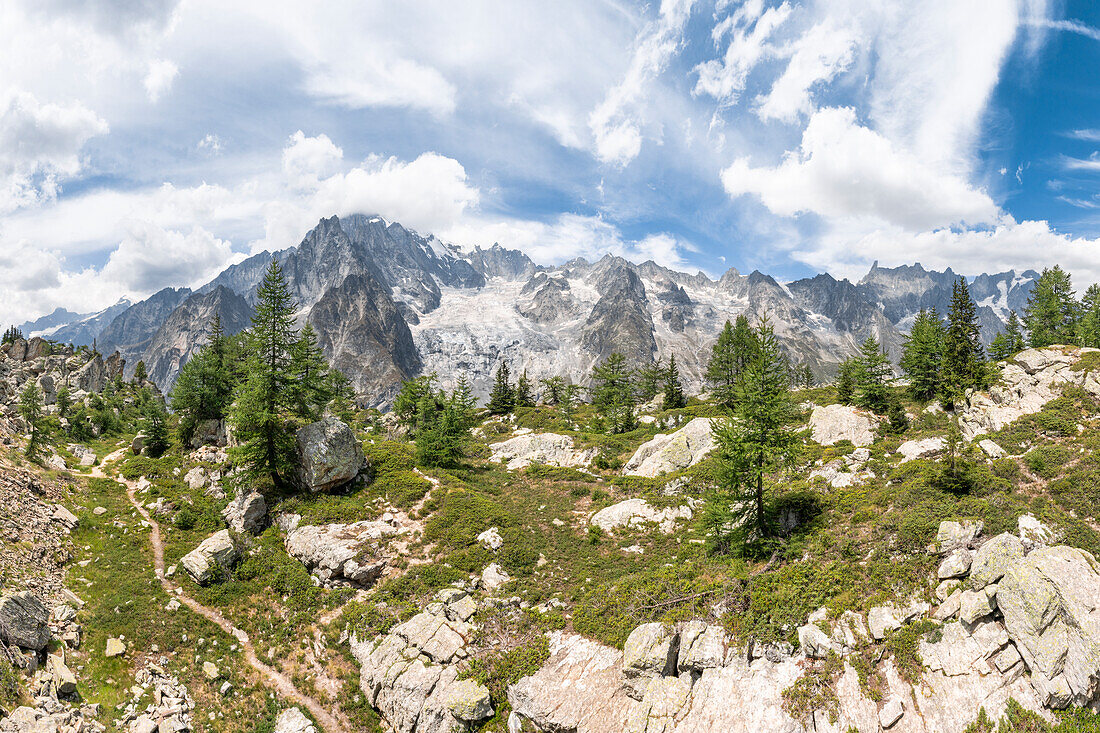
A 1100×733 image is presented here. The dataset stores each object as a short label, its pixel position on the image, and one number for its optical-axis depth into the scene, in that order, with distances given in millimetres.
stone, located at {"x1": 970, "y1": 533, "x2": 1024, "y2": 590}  15438
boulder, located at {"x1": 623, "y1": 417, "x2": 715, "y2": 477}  42750
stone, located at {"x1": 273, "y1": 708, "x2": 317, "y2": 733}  19125
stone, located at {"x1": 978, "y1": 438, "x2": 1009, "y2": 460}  25953
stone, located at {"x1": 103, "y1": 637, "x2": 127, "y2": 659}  20172
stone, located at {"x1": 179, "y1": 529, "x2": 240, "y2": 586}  26828
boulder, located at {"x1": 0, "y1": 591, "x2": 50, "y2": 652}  17547
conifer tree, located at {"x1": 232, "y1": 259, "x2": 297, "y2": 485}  32594
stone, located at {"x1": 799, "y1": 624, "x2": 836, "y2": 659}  15938
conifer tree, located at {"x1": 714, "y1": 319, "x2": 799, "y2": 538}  22812
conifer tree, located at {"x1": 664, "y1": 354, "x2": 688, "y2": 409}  72250
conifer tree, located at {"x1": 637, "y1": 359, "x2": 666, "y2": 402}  84975
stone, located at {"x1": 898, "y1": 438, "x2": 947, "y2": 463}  29938
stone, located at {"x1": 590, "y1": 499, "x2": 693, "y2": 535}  31677
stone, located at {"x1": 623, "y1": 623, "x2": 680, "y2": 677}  17250
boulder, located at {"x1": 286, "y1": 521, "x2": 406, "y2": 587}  27017
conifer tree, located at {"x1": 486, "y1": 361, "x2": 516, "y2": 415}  82750
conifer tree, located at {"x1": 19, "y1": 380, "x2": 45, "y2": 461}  39719
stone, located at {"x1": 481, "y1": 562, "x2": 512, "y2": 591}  25141
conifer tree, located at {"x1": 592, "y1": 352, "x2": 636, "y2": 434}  62469
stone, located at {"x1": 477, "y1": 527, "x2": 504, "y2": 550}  28906
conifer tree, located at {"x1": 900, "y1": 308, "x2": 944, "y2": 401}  47406
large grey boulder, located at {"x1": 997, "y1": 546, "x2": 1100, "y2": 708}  12625
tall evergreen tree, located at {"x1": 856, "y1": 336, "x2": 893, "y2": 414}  44594
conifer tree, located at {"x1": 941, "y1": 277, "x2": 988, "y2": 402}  42031
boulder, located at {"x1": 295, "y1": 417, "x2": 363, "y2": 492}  33562
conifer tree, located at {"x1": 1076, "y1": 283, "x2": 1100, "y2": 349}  53719
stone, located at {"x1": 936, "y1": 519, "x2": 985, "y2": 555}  17781
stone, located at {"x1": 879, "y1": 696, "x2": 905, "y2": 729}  13711
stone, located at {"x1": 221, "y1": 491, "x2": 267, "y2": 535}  31391
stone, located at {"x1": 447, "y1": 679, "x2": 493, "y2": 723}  17672
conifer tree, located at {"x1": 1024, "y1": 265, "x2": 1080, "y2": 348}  61572
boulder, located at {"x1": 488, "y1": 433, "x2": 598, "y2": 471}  51812
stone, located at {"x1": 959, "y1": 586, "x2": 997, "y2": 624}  14820
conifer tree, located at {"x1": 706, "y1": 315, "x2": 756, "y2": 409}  54031
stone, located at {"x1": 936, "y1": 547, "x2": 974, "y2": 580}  16534
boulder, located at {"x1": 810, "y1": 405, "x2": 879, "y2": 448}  39562
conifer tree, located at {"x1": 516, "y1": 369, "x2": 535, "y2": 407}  86625
